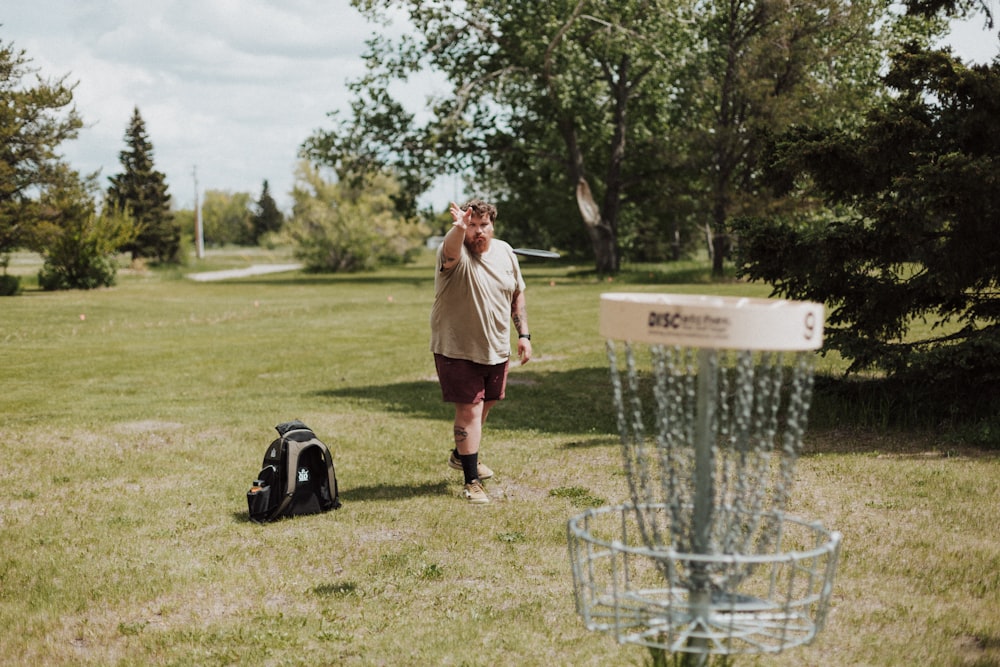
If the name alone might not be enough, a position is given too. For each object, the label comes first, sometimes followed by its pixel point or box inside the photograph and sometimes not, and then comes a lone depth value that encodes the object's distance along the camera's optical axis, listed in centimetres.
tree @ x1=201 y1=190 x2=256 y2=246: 12888
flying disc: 612
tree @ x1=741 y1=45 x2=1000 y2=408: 808
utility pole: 7381
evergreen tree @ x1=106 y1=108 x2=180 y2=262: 5678
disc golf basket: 269
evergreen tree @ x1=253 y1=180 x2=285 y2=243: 12462
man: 668
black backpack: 650
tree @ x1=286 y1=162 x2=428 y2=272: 5109
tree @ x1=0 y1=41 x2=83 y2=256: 3169
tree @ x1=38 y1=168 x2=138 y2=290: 3338
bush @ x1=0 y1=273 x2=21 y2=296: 3284
